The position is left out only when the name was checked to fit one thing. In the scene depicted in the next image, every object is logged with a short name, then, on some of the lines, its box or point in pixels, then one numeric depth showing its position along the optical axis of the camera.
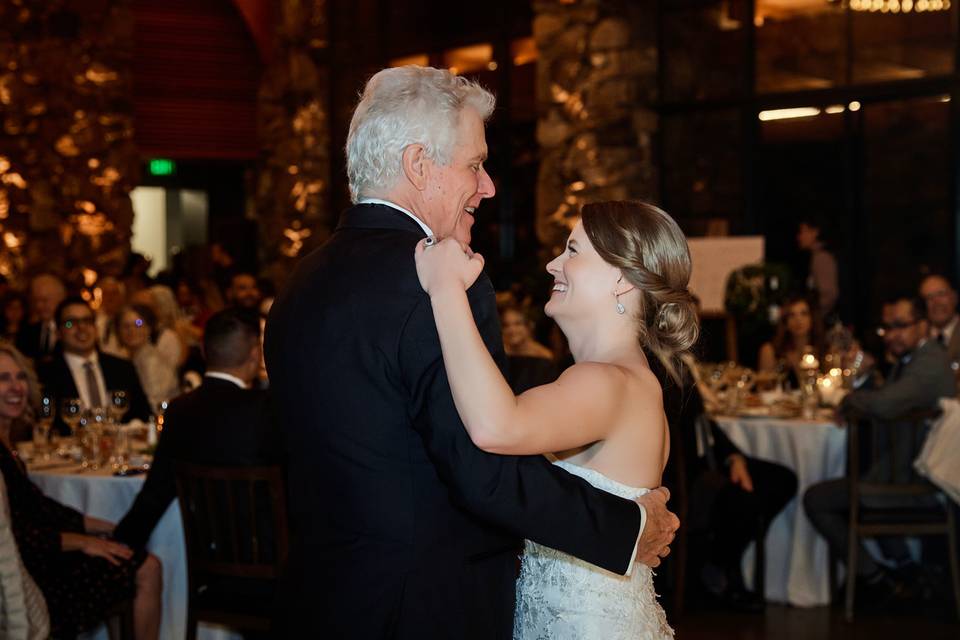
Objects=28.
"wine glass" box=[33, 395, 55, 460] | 4.83
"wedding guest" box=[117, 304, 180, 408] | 6.82
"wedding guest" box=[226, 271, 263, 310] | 9.14
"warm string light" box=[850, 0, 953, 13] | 8.62
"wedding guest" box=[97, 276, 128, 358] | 8.52
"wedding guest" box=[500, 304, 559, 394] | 5.26
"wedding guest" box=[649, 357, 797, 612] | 5.37
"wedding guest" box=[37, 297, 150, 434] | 5.91
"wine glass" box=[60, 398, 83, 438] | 4.80
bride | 2.11
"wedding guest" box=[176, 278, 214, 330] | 10.09
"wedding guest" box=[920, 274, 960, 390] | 7.33
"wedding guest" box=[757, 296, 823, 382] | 6.88
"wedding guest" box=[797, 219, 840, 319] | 9.26
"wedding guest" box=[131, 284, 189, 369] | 7.33
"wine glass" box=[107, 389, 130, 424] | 4.87
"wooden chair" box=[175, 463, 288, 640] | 3.84
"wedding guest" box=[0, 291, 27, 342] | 8.68
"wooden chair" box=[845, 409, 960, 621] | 5.29
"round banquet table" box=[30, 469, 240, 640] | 4.36
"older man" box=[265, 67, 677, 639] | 1.91
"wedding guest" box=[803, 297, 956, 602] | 5.29
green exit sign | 16.02
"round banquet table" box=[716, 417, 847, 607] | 5.62
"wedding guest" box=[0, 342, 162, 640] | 3.86
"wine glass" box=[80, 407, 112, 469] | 4.70
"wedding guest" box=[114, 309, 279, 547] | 4.01
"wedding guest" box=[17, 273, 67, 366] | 7.53
